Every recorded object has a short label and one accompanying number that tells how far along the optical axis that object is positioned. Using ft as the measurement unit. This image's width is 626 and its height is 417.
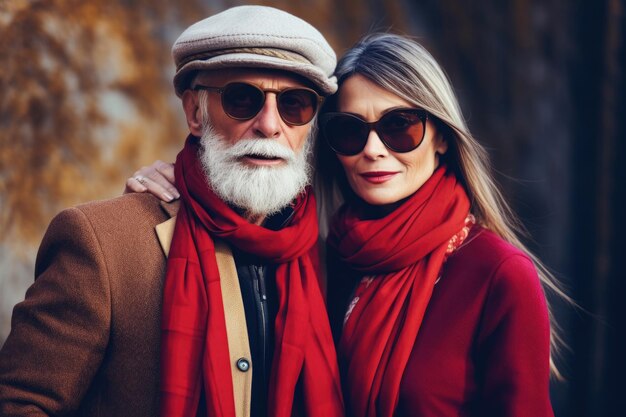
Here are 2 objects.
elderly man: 7.35
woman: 7.52
